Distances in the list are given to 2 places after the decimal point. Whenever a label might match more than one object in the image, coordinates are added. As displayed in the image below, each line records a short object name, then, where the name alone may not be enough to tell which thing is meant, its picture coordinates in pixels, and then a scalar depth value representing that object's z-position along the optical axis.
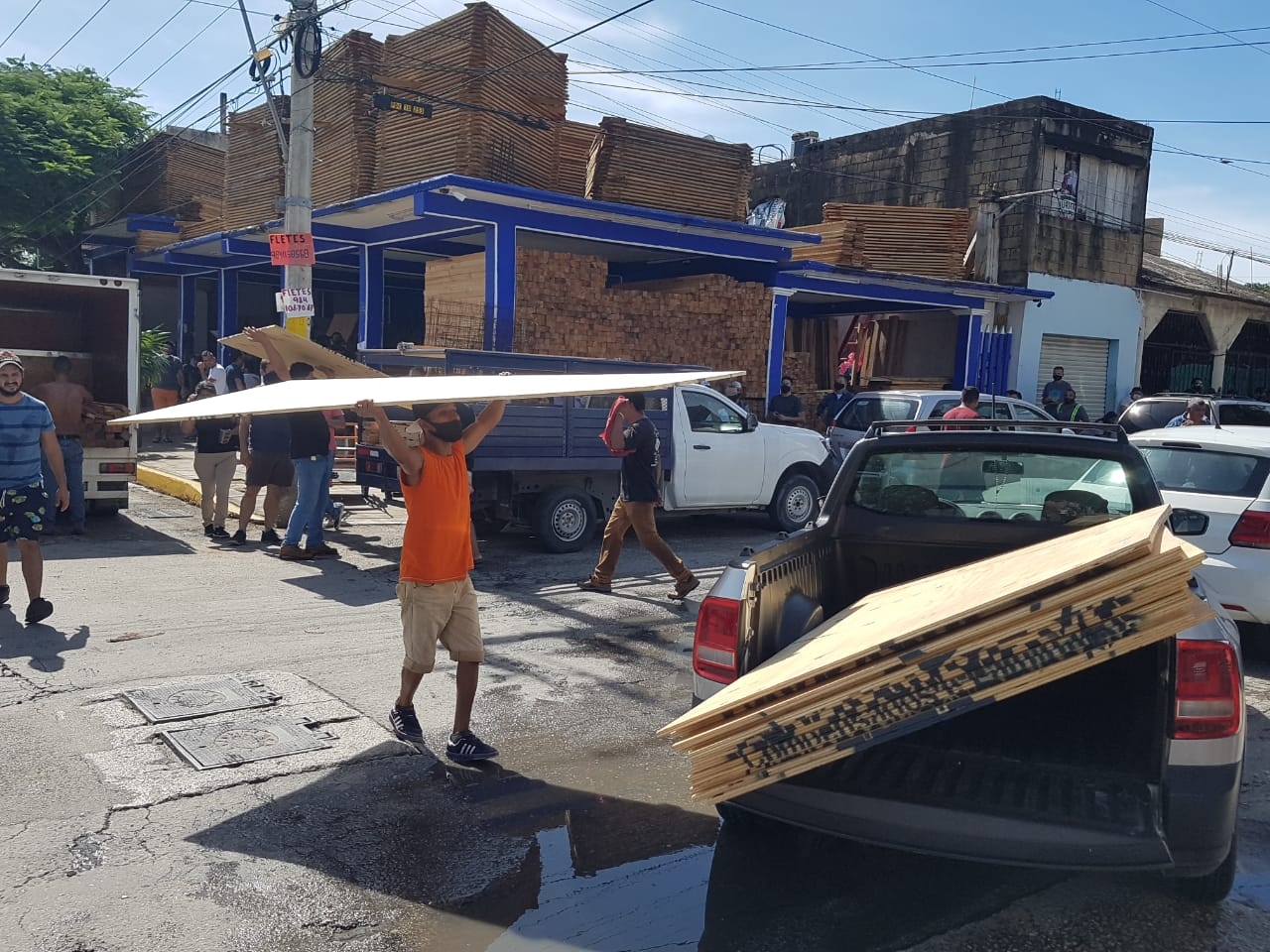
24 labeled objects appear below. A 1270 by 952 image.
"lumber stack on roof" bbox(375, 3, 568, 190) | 14.46
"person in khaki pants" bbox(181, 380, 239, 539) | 10.63
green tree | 22.36
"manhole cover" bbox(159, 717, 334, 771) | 4.93
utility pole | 11.70
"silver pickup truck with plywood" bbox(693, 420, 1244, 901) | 3.22
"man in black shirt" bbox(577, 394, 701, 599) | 8.61
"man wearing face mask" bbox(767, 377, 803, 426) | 16.80
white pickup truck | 10.20
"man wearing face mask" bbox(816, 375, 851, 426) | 17.86
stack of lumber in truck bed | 2.87
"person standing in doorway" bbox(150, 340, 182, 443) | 18.98
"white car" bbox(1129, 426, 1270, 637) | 6.73
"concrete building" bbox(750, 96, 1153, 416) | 23.47
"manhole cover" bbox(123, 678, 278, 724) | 5.50
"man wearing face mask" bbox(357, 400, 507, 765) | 4.87
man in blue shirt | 6.85
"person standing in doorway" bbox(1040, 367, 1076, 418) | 20.44
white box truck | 11.08
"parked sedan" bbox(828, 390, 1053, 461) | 13.93
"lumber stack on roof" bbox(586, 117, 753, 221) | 15.72
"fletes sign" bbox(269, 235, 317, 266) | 11.57
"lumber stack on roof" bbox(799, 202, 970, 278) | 20.56
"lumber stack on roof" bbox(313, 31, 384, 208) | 15.41
